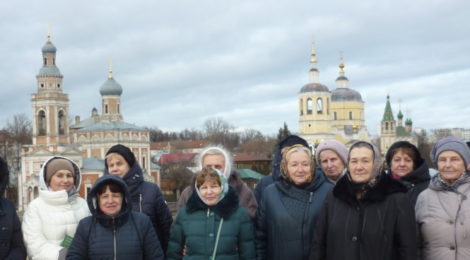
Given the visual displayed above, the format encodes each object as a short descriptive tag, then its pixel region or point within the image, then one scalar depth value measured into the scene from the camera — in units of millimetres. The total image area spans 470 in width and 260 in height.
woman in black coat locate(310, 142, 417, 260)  4289
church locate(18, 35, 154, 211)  36000
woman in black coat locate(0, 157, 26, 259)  4645
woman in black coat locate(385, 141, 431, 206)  5220
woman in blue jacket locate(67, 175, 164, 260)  4457
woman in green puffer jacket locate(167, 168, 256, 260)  4621
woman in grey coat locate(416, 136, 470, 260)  4387
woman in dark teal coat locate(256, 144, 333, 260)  4750
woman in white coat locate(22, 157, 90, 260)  4719
